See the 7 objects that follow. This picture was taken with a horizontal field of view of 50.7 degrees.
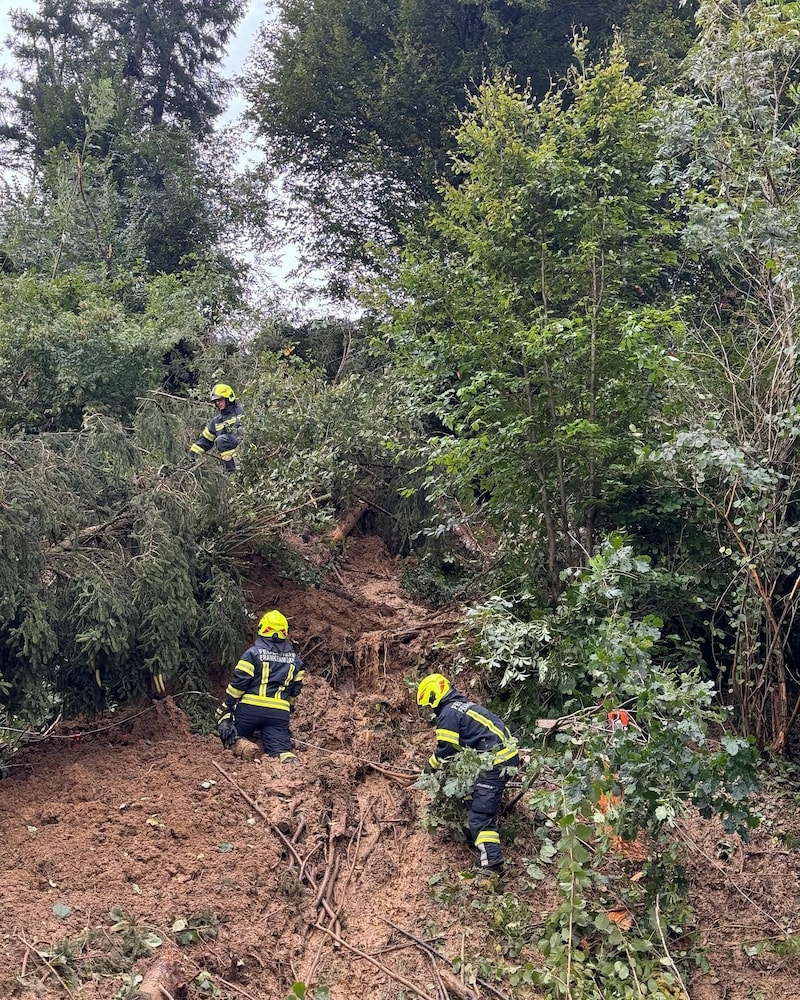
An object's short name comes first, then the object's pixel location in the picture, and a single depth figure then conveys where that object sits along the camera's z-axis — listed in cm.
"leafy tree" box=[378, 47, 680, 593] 729
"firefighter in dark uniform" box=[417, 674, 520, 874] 553
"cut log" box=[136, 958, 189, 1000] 406
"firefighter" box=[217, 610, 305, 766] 670
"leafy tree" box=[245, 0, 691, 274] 1584
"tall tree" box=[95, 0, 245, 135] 1922
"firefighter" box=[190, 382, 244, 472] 838
